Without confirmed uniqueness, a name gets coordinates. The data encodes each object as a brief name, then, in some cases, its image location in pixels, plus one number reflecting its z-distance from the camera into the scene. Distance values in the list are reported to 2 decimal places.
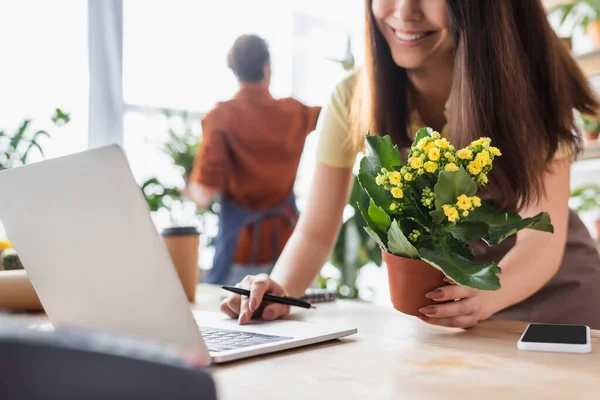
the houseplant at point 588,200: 2.82
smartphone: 0.70
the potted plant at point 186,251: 1.26
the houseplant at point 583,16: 2.60
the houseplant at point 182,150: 3.05
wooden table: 0.53
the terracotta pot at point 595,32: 2.58
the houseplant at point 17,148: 1.63
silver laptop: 0.53
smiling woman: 0.99
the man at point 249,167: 2.45
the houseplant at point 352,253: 3.13
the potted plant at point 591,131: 2.68
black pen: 0.92
